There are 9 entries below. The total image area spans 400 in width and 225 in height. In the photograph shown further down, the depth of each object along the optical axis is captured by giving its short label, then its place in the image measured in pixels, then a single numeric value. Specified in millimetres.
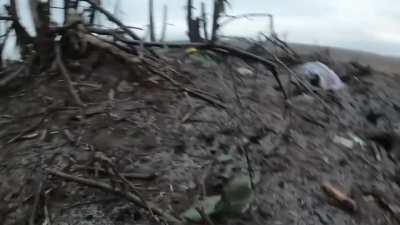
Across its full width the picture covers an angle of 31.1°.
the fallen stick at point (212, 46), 3148
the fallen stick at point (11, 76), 3160
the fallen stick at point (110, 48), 3150
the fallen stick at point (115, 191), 2354
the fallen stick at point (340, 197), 2705
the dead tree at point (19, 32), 3125
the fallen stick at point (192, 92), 3117
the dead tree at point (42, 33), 3084
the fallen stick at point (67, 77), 2967
